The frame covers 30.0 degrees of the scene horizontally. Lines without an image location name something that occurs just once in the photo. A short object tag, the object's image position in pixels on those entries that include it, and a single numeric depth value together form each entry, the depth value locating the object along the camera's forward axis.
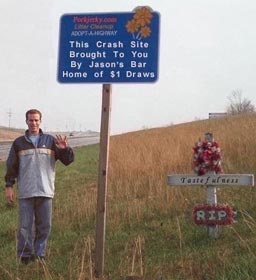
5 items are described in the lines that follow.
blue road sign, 4.65
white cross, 5.96
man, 5.76
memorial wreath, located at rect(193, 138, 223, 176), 6.09
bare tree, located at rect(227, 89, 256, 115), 79.74
